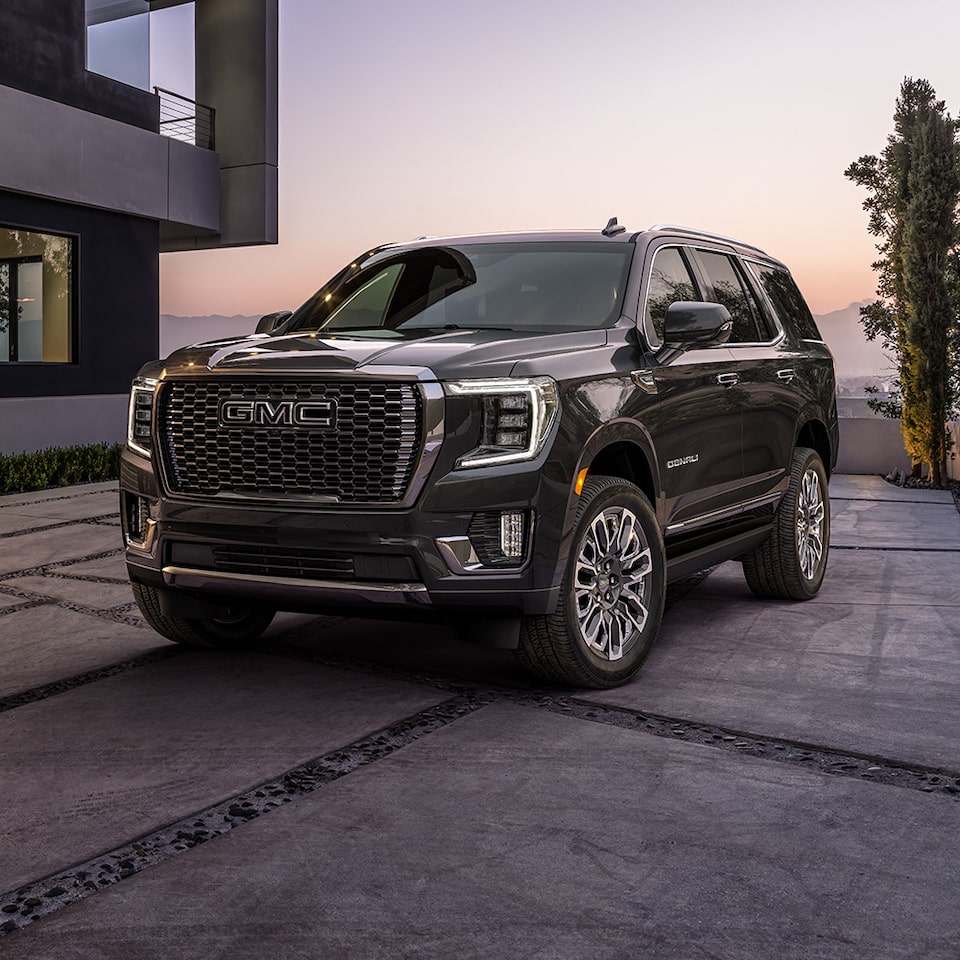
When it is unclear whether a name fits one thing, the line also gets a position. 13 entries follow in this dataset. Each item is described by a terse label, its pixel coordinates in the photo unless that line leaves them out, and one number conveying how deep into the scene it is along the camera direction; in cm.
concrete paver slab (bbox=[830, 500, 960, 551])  1033
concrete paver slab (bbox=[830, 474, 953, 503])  1477
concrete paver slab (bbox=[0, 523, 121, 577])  899
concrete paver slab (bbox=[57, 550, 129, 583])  839
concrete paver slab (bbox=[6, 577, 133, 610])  742
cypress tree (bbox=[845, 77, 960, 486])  1653
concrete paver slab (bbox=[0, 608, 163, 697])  564
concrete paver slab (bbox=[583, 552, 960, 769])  471
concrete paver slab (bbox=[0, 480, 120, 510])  1336
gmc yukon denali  473
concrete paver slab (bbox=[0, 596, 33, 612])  730
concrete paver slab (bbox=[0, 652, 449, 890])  368
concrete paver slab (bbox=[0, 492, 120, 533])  1123
